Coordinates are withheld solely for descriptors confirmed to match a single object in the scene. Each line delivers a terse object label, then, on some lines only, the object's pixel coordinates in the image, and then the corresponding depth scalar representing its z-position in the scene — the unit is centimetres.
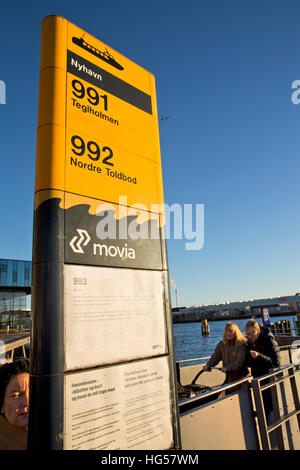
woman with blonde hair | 469
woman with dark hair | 213
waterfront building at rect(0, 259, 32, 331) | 4241
